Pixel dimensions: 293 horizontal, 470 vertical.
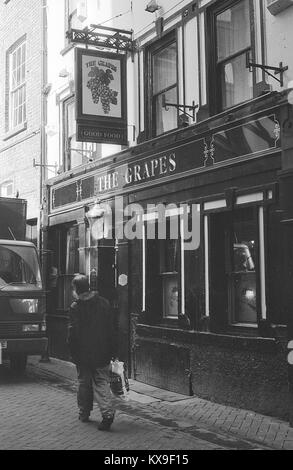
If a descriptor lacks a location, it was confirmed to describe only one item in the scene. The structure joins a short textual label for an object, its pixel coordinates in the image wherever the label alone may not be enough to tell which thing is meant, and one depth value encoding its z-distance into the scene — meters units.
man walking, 6.77
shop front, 7.36
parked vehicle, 10.10
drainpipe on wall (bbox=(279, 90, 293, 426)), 6.96
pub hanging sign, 9.77
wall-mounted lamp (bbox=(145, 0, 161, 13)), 9.67
